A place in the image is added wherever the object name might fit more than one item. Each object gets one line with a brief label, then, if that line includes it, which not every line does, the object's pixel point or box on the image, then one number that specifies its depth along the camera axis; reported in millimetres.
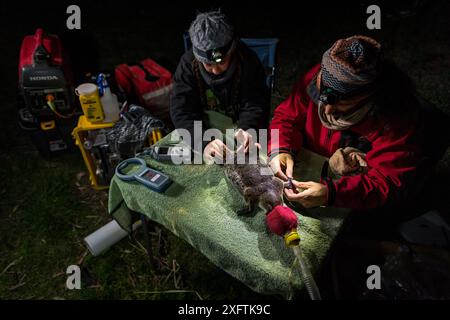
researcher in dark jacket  2467
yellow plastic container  2865
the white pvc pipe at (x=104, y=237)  3004
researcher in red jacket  1619
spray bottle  3025
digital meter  1934
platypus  1802
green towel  1597
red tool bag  3666
